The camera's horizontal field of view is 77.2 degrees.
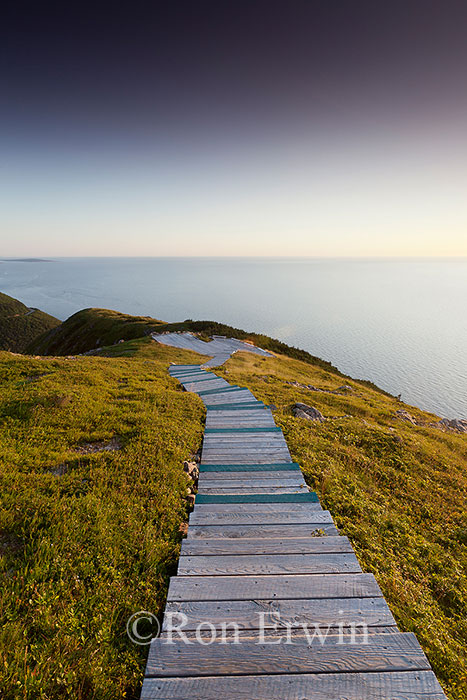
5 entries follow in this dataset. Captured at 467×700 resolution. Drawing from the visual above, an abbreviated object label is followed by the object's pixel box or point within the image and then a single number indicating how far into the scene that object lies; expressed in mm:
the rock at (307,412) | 13959
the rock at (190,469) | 8273
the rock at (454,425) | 21516
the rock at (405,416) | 18812
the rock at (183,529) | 6057
